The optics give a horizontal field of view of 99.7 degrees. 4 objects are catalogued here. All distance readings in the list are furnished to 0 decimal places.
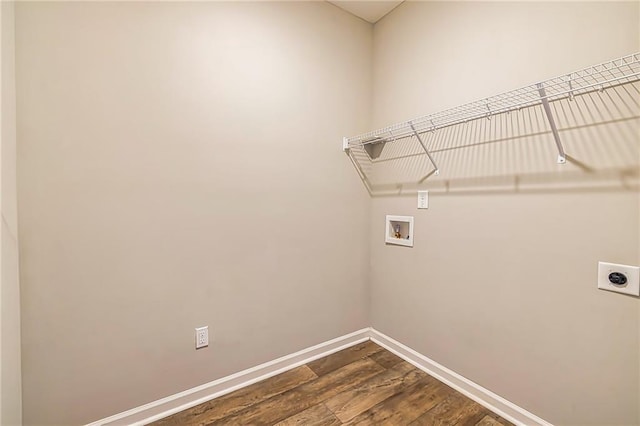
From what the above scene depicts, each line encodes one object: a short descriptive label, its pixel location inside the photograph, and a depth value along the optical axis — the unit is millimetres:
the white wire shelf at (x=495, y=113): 1104
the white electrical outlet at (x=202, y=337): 1580
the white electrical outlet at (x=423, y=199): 1858
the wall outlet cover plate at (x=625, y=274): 1082
